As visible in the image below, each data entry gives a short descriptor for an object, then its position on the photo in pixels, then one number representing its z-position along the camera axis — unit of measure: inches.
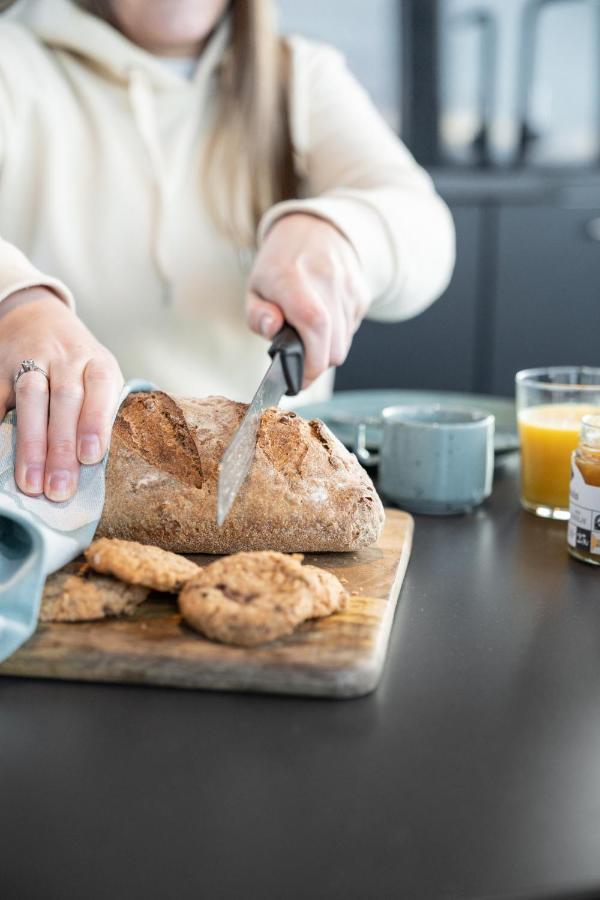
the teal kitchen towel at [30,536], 27.1
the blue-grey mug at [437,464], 42.1
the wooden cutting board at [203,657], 25.8
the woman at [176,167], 60.2
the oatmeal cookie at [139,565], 28.6
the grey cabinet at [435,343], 128.9
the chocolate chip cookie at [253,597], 26.7
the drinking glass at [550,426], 42.3
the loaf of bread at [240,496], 34.5
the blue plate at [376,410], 49.6
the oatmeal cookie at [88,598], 28.3
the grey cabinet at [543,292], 127.7
